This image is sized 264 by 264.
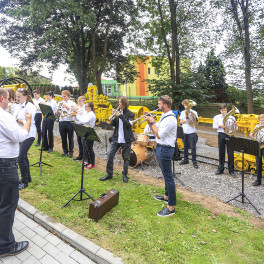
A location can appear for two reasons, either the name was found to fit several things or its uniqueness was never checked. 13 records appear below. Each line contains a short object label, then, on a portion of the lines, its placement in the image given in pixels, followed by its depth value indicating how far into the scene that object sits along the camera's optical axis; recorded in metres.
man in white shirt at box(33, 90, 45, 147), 7.43
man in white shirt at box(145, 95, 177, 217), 3.53
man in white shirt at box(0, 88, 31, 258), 2.54
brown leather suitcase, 3.48
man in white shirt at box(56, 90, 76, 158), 6.45
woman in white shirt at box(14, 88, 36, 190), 4.34
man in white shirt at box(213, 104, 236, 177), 5.94
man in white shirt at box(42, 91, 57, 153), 7.35
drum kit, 6.32
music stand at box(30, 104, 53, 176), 5.57
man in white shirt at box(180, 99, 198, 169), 6.59
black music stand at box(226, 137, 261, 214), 4.04
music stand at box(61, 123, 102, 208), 4.01
